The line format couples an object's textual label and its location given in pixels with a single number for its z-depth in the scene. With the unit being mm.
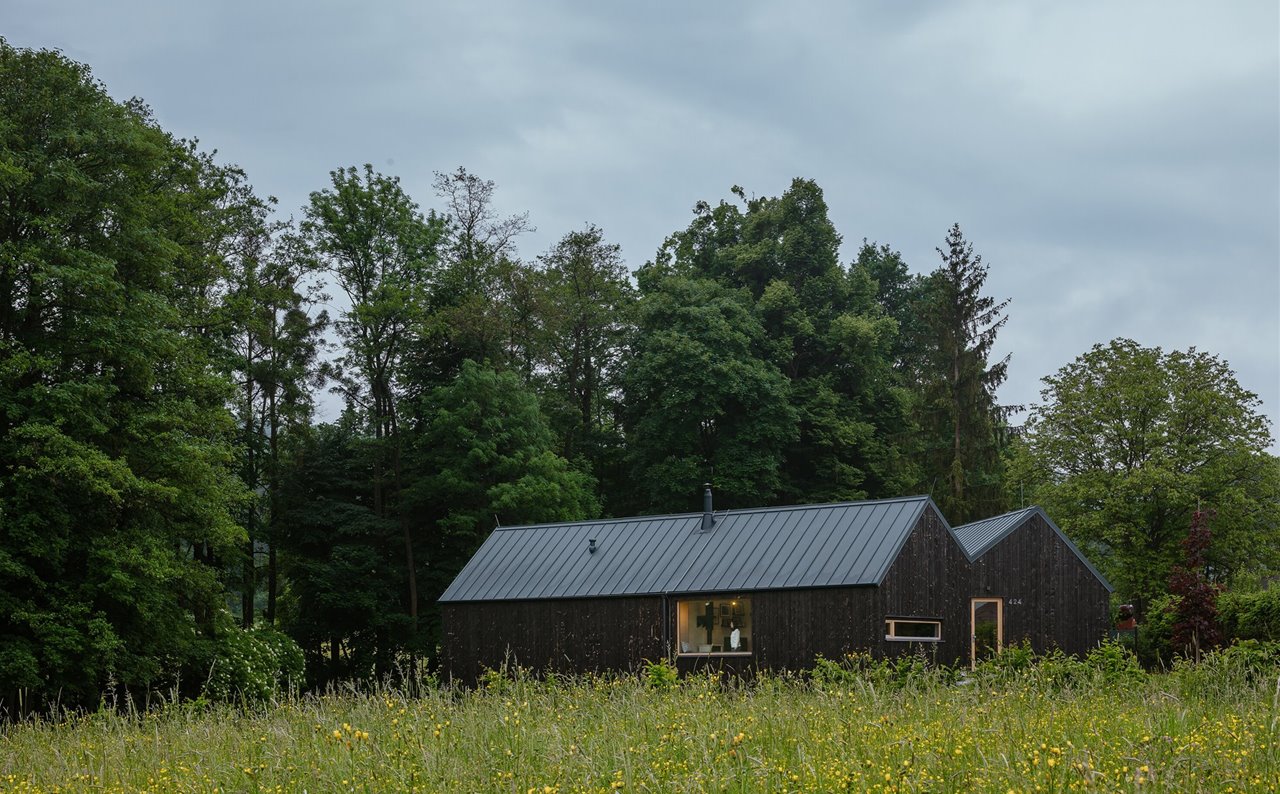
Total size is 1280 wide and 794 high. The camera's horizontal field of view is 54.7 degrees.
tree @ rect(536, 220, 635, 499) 43531
